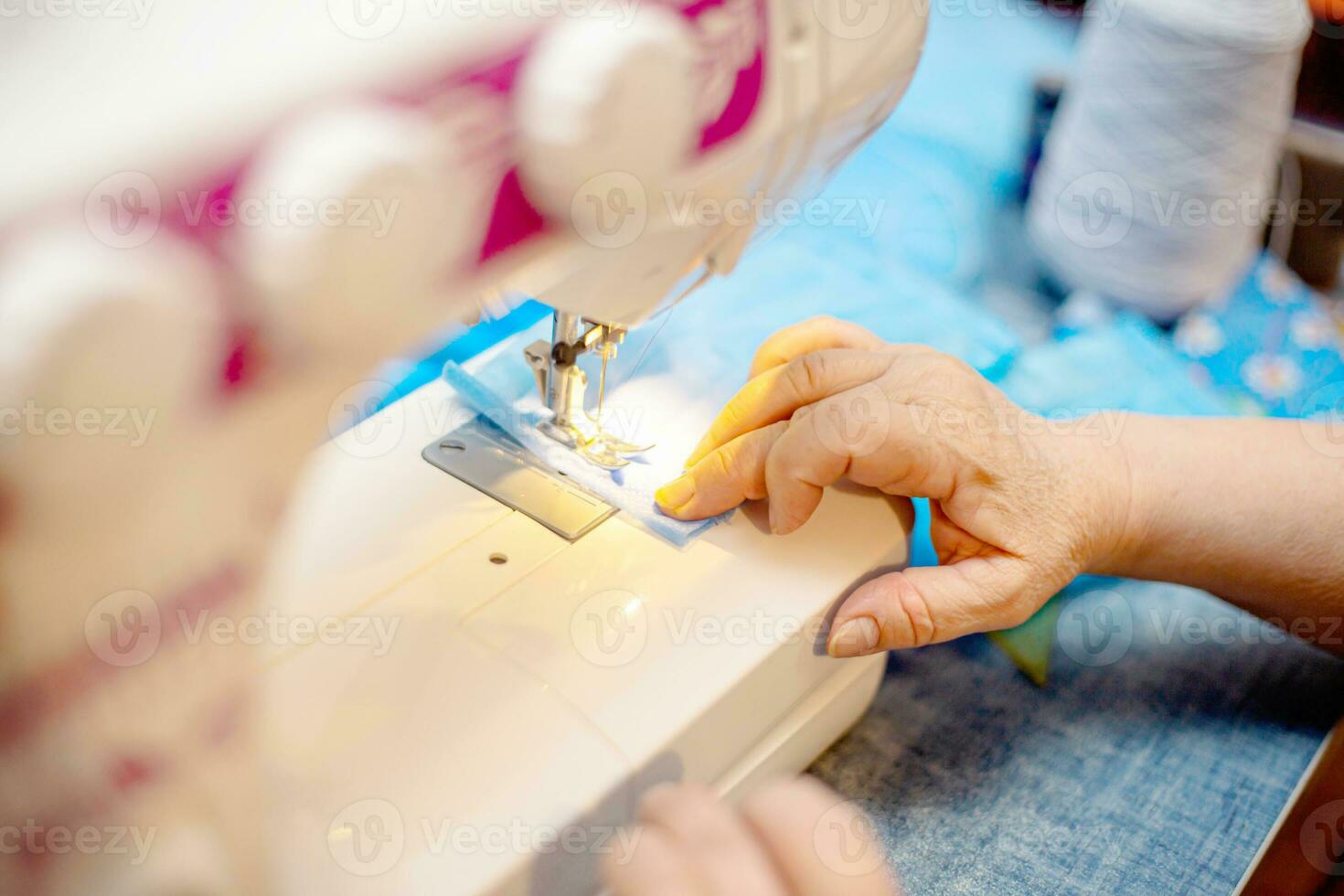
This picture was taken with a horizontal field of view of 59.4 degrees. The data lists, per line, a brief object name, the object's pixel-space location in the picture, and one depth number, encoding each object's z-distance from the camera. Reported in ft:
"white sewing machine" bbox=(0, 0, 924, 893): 1.07
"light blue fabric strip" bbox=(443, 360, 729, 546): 2.40
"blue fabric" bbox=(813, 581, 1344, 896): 2.44
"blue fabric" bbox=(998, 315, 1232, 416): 3.42
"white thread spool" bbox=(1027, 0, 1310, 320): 3.86
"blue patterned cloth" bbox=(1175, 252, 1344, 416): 3.97
